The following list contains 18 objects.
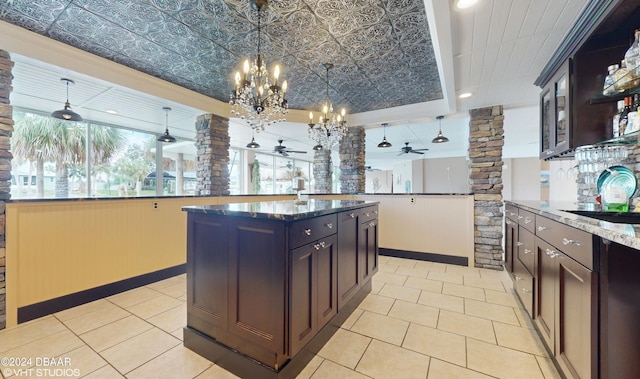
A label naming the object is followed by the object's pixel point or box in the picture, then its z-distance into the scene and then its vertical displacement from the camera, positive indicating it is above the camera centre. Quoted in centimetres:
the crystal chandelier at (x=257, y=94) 209 +83
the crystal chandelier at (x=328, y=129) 303 +76
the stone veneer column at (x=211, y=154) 399 +55
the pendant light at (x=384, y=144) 512 +92
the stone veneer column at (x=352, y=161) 466 +52
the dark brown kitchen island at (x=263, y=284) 142 -60
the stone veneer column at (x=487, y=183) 353 +9
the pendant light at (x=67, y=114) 297 +88
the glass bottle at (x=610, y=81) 174 +76
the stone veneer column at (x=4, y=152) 197 +28
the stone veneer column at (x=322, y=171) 511 +37
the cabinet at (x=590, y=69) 165 +95
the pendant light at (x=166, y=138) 437 +88
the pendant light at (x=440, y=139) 470 +94
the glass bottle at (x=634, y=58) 150 +80
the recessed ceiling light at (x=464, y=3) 169 +126
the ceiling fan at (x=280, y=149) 606 +96
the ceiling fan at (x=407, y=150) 633 +101
